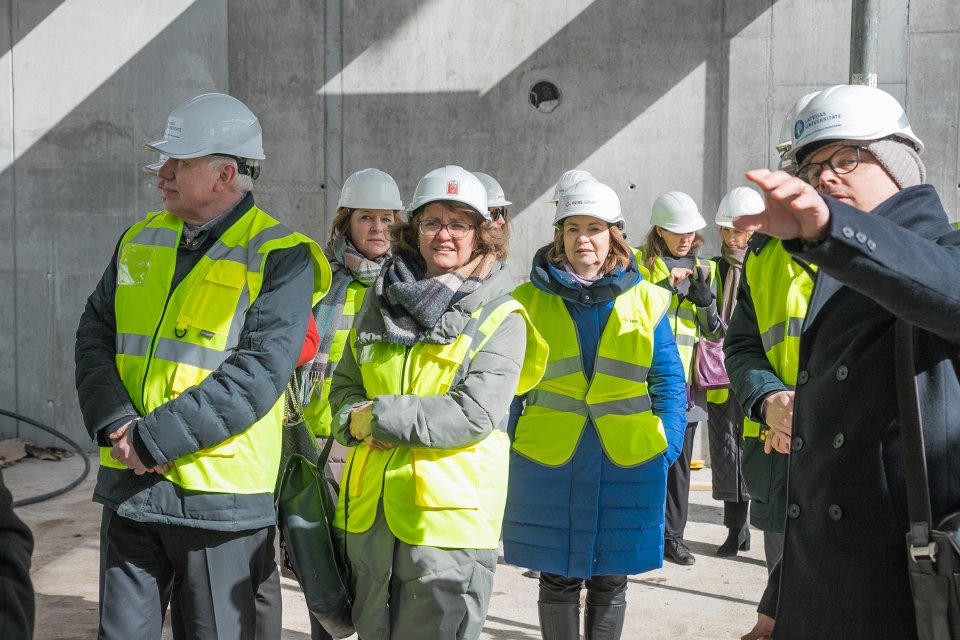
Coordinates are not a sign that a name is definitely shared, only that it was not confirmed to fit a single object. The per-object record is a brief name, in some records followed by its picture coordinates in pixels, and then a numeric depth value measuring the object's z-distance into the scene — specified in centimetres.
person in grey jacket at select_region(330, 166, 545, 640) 332
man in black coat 179
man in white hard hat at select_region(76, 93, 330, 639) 328
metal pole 581
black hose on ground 747
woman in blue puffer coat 425
